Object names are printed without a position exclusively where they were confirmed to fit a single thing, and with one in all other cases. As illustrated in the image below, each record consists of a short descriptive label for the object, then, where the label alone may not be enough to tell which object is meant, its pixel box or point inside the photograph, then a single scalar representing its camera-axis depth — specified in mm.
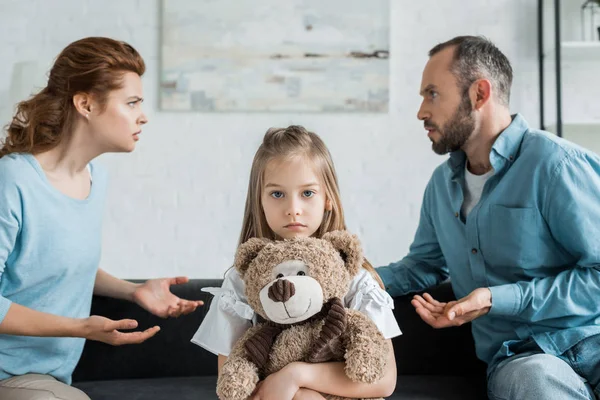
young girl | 1377
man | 1665
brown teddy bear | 1307
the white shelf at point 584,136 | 3322
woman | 1610
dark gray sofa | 1943
